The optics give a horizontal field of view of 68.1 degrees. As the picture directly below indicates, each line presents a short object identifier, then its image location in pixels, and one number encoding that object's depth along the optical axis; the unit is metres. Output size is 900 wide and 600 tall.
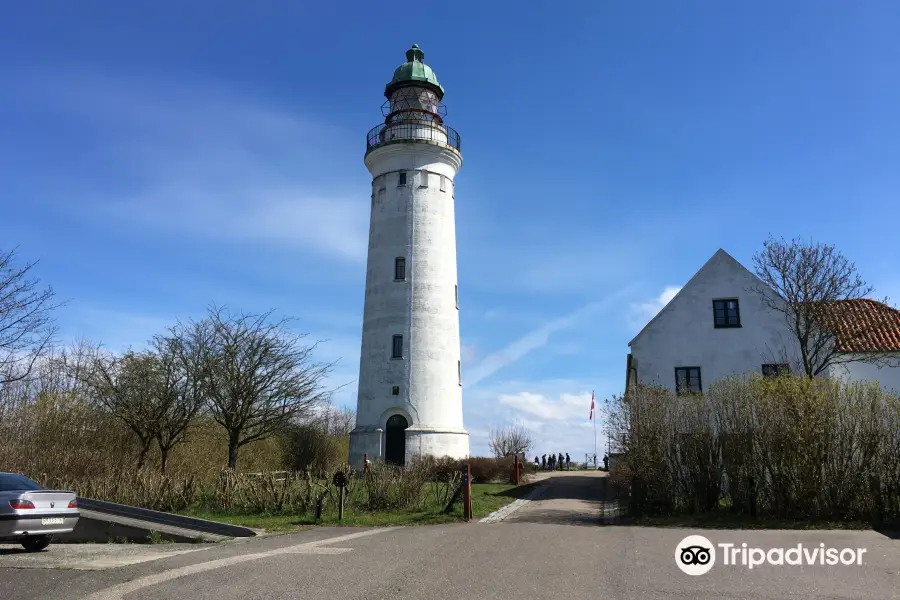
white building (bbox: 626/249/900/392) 23.83
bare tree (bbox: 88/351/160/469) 24.53
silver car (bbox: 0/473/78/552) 11.72
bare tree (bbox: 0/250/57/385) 19.61
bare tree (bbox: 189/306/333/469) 26.28
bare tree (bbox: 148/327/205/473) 24.98
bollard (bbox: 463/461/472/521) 16.78
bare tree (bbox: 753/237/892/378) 22.72
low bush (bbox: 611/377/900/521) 15.62
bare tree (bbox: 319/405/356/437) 35.03
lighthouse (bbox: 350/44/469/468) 29.61
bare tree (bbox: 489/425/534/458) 45.53
